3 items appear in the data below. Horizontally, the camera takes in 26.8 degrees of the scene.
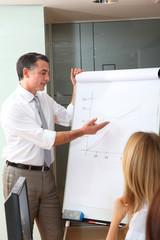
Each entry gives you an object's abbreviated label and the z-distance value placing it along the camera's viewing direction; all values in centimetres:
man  235
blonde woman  151
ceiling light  303
